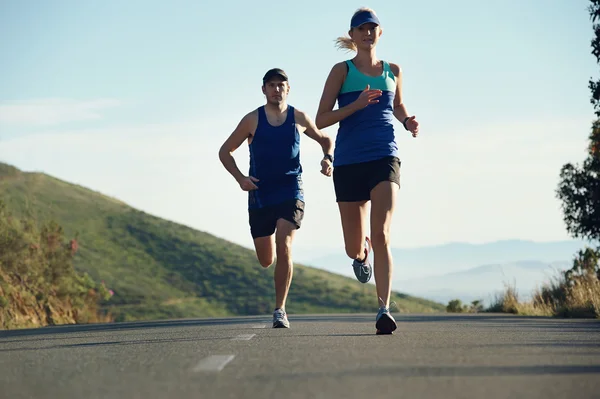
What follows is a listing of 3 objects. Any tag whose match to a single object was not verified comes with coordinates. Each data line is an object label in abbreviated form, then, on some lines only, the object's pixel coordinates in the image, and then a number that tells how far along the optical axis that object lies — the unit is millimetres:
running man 11062
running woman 9789
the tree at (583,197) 28625
